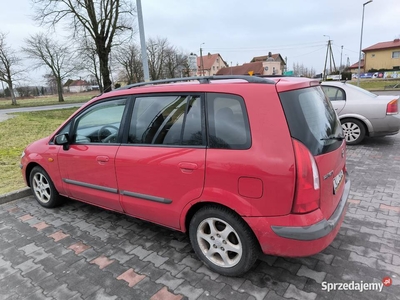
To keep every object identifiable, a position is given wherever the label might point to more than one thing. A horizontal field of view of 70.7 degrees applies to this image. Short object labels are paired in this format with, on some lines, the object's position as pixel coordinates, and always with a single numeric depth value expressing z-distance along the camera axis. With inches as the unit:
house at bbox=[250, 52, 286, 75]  2959.6
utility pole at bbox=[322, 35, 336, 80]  1790.1
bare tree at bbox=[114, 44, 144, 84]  1485.0
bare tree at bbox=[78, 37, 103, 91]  831.3
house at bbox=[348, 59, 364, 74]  2569.6
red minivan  81.9
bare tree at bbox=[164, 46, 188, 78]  1817.2
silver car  257.1
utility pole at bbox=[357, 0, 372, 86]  1022.3
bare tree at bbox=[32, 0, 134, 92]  739.4
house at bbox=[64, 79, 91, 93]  2865.7
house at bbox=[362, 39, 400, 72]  2075.5
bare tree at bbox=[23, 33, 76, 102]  1507.1
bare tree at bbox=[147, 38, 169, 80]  1765.5
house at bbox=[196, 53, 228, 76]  3309.5
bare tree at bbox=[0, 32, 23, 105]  1366.9
